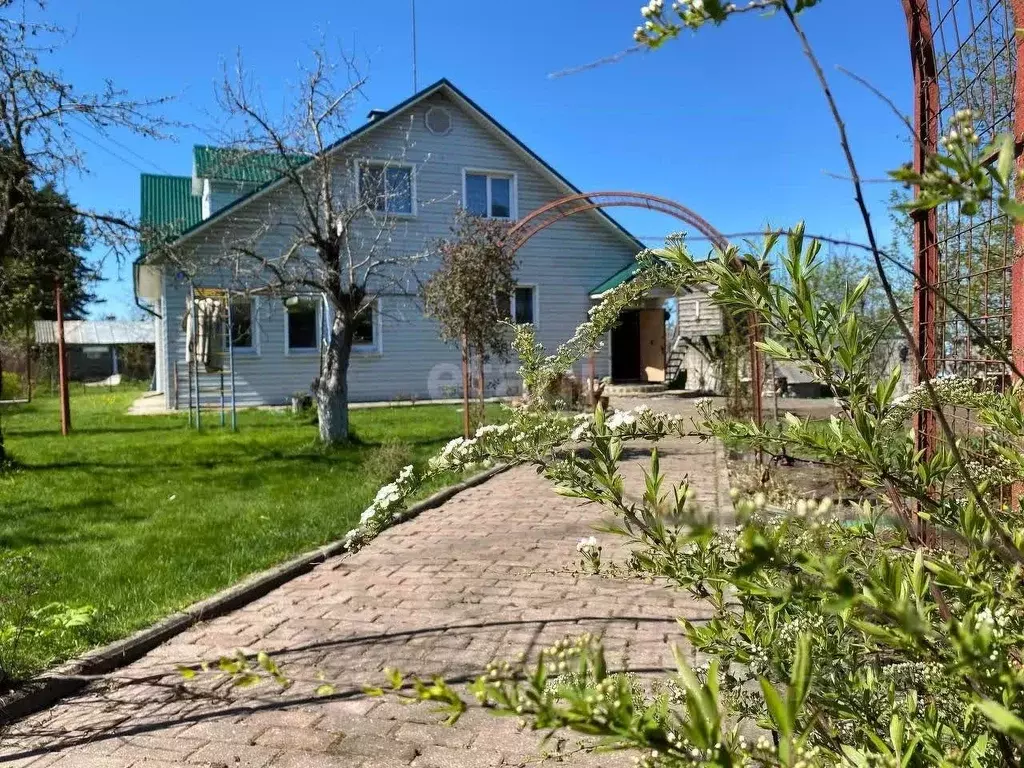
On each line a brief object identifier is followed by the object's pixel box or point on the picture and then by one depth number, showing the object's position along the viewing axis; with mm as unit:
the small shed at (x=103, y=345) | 41562
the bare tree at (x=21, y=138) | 8273
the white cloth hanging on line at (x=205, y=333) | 13664
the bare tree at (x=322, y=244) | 10883
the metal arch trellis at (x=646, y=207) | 11500
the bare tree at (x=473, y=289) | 10953
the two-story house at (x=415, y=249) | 17547
